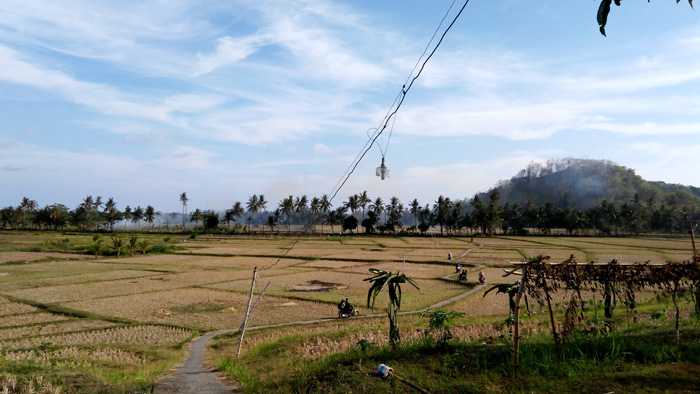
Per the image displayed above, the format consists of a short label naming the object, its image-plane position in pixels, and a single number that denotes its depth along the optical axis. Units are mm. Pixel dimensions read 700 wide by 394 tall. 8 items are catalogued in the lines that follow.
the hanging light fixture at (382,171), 10373
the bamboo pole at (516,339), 9547
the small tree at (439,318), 12844
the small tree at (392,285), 12133
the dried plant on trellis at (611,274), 10828
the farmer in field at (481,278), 37375
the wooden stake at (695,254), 11438
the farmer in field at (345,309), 25781
